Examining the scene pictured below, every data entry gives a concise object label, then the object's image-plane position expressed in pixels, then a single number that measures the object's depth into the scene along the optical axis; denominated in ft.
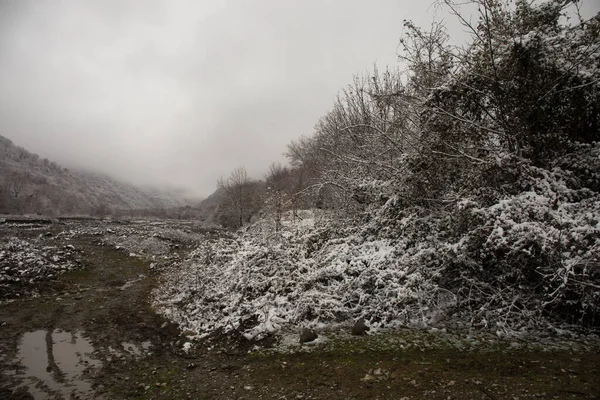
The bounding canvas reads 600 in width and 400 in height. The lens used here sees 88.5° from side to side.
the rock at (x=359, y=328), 21.42
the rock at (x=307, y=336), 21.47
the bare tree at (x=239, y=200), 162.30
